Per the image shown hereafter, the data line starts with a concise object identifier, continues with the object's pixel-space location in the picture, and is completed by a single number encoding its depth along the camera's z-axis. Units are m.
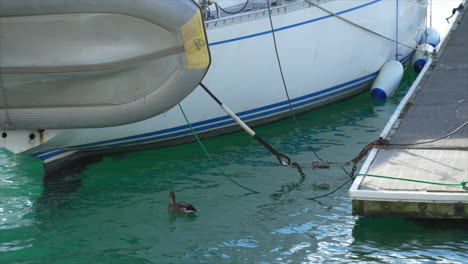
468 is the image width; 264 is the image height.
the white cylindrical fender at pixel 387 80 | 23.05
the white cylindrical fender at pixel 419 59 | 26.24
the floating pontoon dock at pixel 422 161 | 12.29
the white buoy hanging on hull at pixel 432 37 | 29.31
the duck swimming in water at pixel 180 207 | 13.78
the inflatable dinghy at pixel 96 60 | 12.48
